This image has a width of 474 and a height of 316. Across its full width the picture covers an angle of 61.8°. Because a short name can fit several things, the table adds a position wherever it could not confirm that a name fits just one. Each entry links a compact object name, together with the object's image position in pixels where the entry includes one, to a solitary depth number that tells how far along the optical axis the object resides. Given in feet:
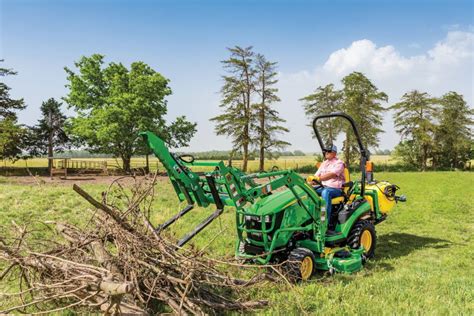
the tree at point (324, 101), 147.02
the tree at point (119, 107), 106.93
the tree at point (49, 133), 137.59
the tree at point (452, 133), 167.12
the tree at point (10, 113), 117.08
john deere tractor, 17.83
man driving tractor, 22.40
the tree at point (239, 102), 120.88
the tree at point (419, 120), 162.20
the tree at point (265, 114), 121.70
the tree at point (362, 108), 140.87
